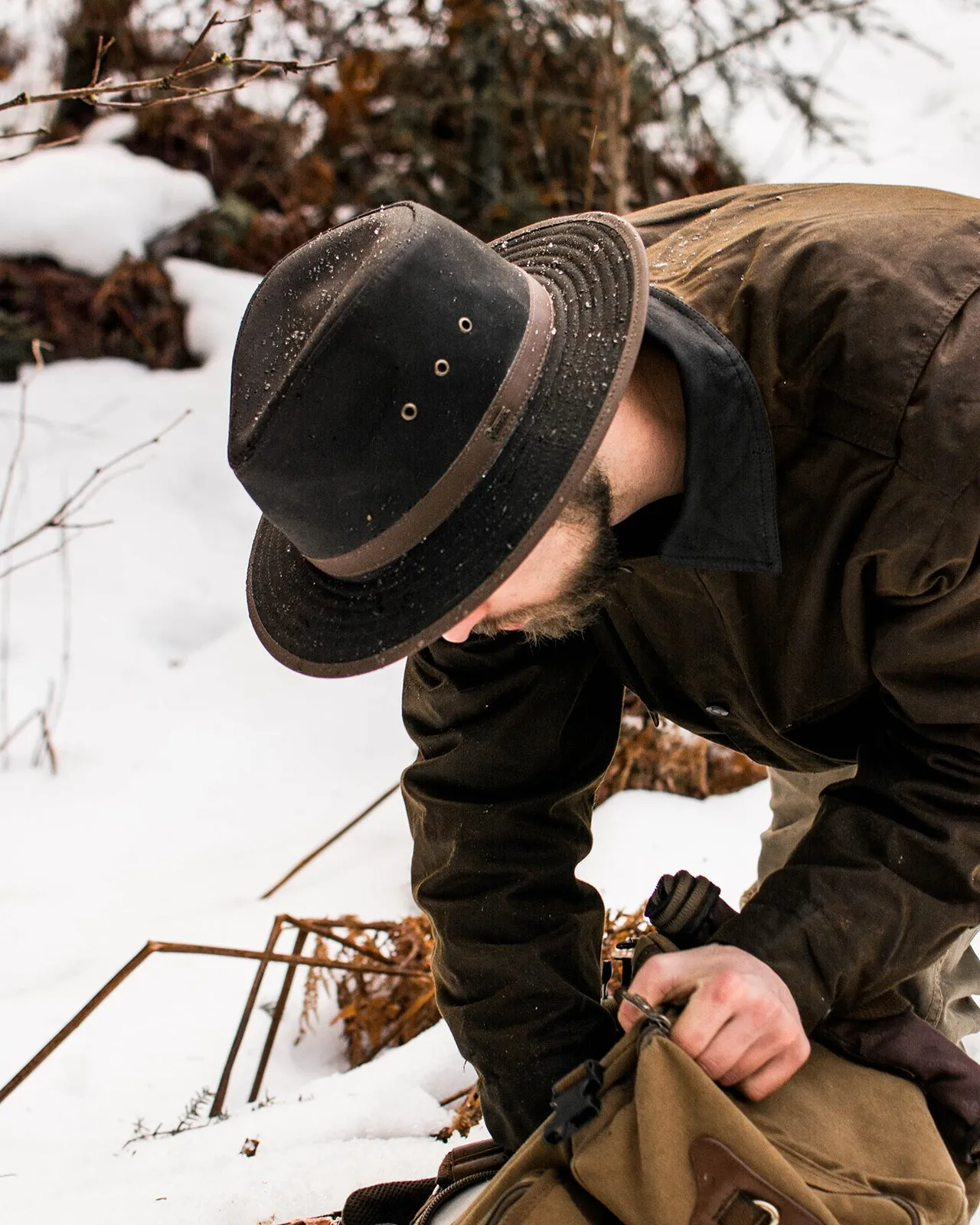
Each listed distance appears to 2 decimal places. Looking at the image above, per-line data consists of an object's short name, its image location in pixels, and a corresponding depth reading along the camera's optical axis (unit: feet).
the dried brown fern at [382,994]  8.03
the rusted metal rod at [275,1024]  7.29
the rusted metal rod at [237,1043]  6.90
